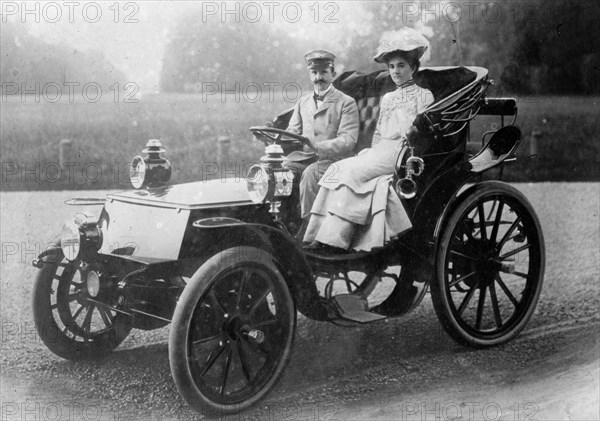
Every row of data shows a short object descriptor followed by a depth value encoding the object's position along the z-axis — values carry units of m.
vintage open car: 2.90
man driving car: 3.36
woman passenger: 3.25
